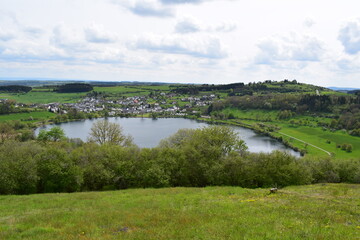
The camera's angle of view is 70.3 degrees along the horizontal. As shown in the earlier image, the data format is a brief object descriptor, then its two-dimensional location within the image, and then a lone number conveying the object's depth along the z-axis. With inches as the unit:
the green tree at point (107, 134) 2520.2
